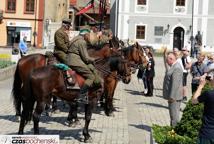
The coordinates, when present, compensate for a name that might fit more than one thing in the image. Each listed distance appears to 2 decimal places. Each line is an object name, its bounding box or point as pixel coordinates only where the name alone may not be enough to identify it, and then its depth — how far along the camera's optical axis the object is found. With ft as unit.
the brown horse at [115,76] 48.22
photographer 22.17
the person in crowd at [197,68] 49.84
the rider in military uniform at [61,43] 41.04
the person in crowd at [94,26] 55.41
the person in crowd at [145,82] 67.99
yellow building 187.42
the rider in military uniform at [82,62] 36.40
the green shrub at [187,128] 27.73
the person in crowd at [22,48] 96.71
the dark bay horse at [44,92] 35.35
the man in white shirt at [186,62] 57.06
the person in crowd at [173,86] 37.06
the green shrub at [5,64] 81.64
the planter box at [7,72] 76.58
